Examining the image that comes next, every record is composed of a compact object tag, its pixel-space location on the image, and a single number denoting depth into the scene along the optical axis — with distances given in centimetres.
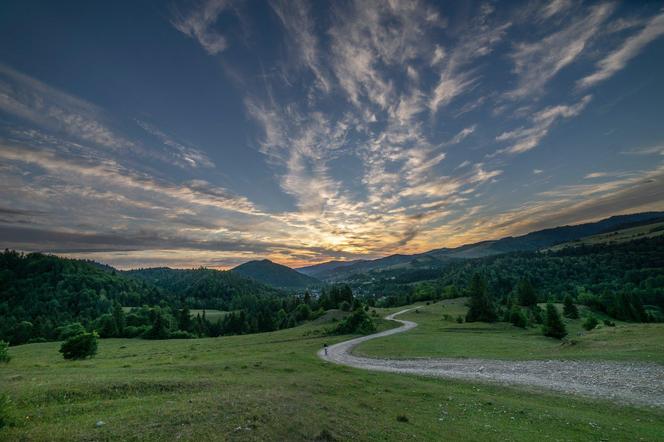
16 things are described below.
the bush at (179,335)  9658
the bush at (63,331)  8622
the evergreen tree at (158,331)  9212
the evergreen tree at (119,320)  10025
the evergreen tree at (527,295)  10756
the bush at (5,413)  1146
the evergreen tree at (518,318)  7600
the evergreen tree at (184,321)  12071
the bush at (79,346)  3956
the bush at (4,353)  3148
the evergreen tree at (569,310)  9006
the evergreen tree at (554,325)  5909
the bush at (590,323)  6756
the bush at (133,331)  9878
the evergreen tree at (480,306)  8401
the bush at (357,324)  6934
